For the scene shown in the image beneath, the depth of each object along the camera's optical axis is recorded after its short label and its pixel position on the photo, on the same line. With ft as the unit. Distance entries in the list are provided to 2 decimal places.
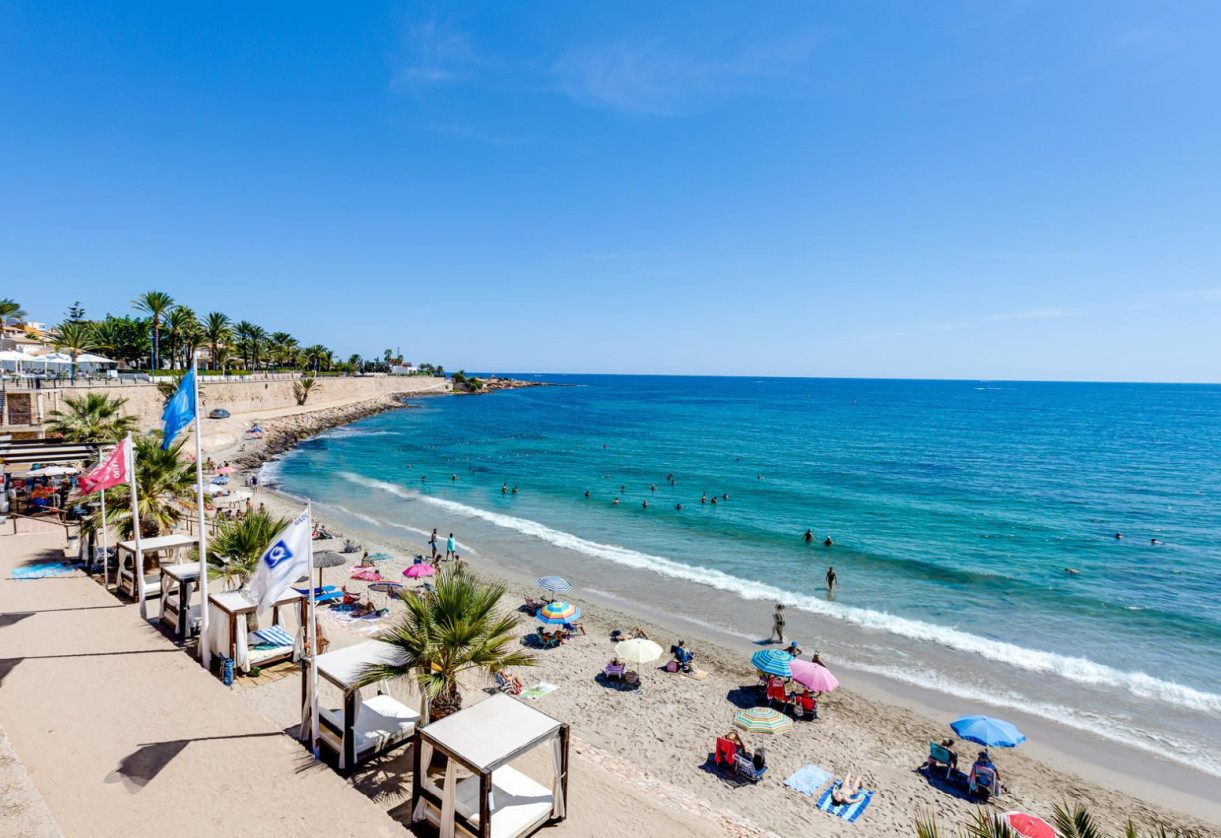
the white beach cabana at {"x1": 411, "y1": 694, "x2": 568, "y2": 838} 26.81
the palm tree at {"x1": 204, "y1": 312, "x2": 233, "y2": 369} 237.86
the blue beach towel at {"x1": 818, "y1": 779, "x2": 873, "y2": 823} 37.99
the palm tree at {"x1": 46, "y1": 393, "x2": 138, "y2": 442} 87.81
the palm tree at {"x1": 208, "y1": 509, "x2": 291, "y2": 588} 47.19
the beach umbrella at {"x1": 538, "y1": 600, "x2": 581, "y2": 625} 62.85
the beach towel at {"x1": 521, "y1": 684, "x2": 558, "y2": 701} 50.88
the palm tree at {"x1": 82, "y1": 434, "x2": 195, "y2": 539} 57.72
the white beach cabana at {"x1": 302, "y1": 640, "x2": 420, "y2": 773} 32.89
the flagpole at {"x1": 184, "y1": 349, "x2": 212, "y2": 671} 39.01
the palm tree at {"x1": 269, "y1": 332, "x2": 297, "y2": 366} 367.04
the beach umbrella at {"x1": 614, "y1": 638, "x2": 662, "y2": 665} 53.93
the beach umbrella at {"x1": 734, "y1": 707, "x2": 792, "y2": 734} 46.80
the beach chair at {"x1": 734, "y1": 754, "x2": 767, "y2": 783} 40.63
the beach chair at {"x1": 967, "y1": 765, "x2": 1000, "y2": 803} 41.09
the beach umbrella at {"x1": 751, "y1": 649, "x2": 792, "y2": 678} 51.85
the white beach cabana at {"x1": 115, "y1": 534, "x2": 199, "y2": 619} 49.74
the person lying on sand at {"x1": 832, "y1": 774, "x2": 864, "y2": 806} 38.99
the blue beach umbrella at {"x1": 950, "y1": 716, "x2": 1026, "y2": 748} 42.09
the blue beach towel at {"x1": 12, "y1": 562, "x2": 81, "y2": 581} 55.88
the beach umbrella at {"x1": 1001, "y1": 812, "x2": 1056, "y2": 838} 35.12
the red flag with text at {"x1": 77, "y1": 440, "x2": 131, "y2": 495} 47.34
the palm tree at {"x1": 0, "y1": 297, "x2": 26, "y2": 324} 161.46
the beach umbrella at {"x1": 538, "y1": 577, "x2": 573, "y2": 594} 70.50
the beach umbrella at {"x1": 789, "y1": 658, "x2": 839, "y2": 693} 49.39
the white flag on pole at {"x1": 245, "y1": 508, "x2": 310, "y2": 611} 31.30
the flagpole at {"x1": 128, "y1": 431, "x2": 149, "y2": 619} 49.24
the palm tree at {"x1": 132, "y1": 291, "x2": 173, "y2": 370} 187.52
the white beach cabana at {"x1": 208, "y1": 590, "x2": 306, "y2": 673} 41.98
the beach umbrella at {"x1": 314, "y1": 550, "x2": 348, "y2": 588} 72.79
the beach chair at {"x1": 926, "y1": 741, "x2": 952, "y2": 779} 43.27
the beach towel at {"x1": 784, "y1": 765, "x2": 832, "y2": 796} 40.50
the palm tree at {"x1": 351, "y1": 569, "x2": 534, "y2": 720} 31.81
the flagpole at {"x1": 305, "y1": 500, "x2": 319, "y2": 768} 32.50
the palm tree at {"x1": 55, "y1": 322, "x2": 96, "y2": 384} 172.35
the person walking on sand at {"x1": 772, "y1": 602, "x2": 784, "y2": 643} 65.62
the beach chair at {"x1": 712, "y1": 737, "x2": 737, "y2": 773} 41.73
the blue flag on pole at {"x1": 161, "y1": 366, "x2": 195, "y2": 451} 39.64
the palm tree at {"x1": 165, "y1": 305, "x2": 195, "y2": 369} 206.39
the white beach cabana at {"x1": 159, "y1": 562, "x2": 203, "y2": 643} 46.60
